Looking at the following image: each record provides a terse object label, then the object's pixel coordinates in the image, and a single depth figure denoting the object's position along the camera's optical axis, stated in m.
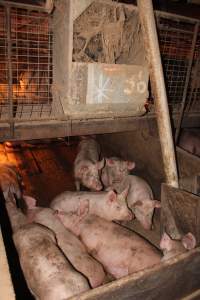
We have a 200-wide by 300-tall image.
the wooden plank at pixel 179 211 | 2.95
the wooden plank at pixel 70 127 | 3.42
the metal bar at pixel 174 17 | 3.52
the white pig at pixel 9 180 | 4.13
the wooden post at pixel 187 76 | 3.86
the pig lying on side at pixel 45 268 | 2.30
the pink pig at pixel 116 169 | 4.82
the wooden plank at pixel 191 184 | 3.52
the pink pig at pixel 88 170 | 4.65
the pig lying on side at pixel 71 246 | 2.84
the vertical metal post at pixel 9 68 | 2.91
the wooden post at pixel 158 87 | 2.71
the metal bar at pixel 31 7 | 2.89
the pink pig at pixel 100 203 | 3.81
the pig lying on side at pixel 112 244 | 3.04
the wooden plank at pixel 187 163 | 3.77
